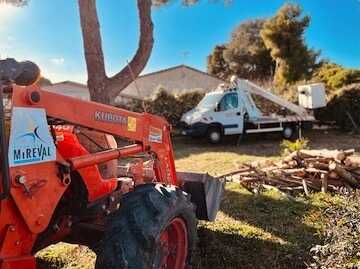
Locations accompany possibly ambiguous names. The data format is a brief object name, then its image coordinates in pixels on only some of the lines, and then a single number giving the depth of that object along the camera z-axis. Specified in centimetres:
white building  3734
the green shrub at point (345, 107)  1883
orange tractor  265
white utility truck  1661
